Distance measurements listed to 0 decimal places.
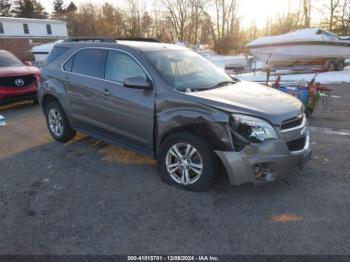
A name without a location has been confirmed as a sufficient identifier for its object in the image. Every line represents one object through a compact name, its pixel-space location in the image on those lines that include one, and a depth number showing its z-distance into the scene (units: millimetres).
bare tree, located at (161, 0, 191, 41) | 42594
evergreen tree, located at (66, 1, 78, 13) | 63325
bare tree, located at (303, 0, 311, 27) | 32094
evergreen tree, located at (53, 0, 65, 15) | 67150
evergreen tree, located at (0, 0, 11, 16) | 61375
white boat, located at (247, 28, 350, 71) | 16734
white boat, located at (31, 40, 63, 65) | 30403
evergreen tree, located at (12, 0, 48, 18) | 59031
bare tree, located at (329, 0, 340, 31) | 28498
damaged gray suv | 3465
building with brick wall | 38656
